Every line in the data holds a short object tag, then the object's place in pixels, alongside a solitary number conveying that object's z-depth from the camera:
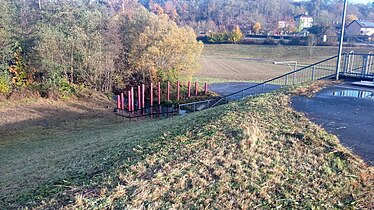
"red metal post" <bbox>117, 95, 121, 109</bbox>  22.70
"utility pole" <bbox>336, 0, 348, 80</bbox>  13.15
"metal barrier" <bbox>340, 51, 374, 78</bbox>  14.56
